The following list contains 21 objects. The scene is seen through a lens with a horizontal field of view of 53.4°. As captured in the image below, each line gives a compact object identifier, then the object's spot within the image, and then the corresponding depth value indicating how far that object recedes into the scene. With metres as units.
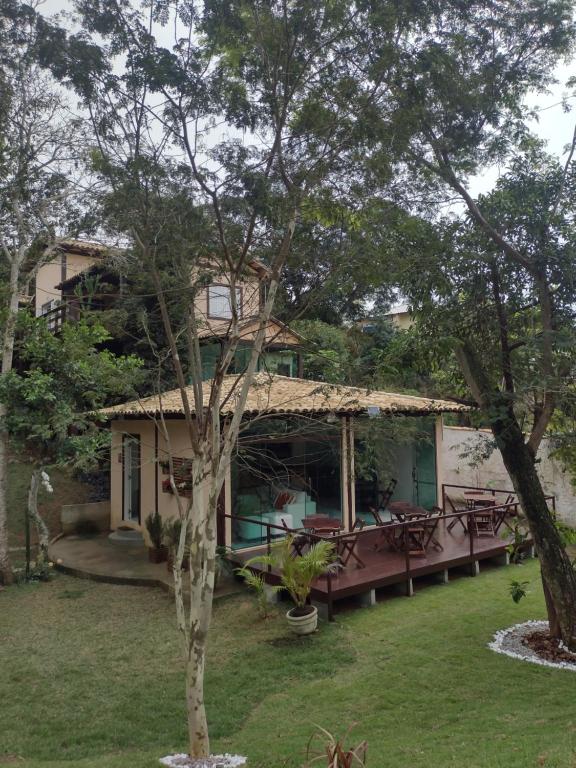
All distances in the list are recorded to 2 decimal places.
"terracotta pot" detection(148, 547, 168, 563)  11.85
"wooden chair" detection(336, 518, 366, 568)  10.13
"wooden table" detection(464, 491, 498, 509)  13.41
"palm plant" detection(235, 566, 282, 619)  8.85
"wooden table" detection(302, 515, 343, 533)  10.77
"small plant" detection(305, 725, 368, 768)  3.43
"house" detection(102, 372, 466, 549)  11.02
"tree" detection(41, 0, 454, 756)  5.92
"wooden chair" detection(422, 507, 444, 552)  10.56
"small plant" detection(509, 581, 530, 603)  7.32
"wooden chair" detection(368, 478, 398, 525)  14.69
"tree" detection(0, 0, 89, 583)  6.47
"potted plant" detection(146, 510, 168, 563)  11.84
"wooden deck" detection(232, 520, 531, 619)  9.03
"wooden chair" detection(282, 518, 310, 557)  9.66
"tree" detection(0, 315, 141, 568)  10.63
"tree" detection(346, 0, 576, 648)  7.14
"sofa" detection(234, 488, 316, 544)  11.64
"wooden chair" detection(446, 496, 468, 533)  12.81
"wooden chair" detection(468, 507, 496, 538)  12.33
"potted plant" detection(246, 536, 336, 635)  8.15
